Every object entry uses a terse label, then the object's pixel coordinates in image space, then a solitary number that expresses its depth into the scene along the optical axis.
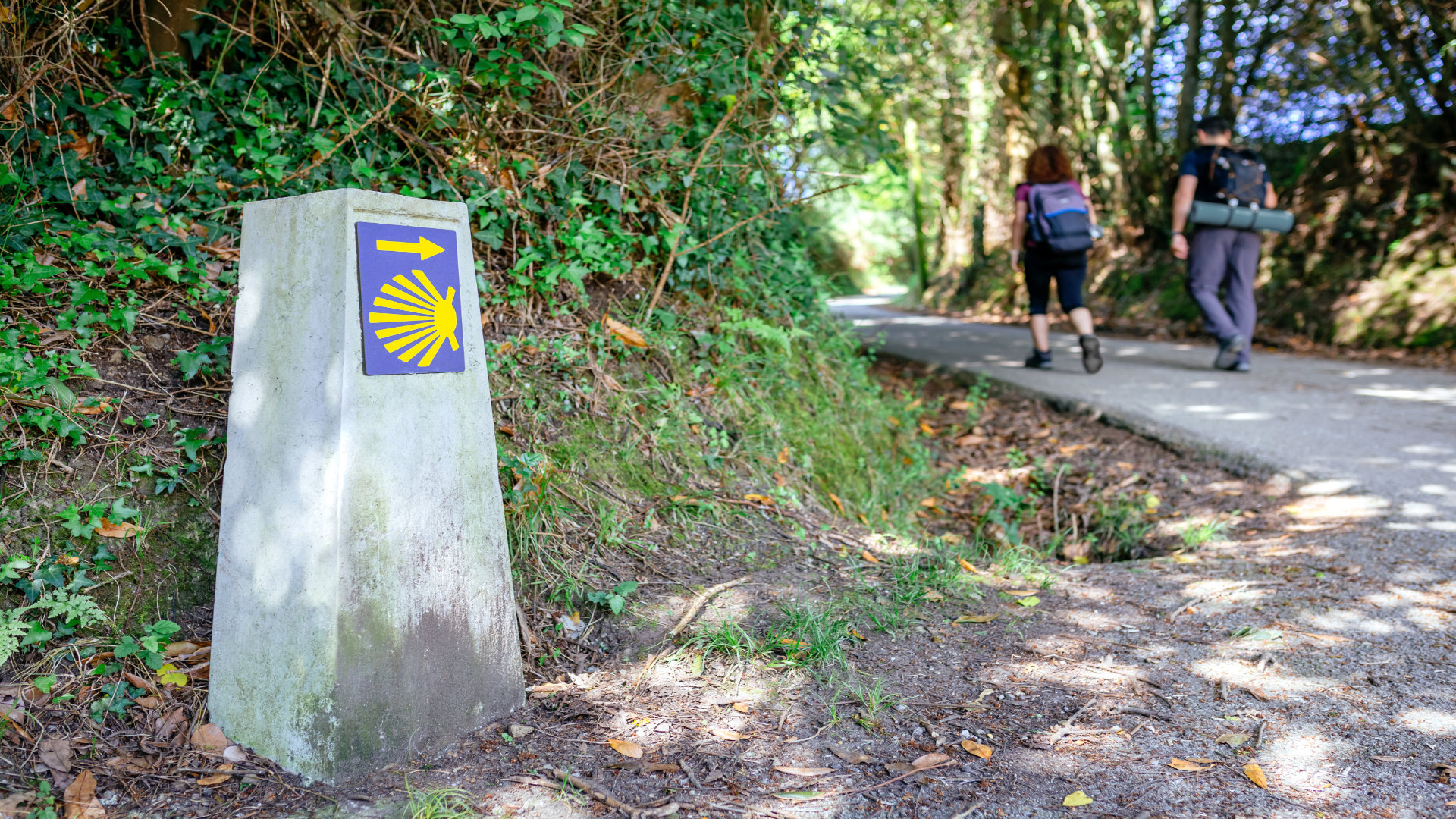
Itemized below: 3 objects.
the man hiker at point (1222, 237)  7.36
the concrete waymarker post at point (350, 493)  2.32
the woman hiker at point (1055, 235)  7.27
